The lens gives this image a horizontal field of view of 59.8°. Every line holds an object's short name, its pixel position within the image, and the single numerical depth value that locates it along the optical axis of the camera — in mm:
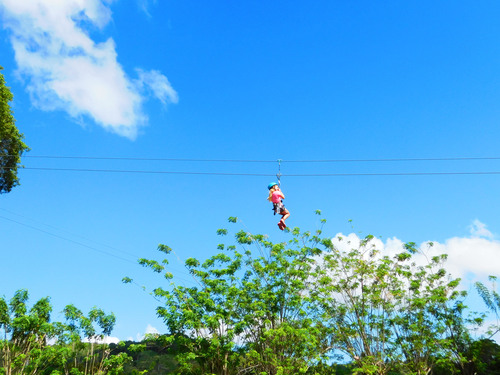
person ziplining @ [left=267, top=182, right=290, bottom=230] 12133
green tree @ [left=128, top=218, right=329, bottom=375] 14047
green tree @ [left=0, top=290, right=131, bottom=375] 14969
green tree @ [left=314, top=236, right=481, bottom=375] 17312
